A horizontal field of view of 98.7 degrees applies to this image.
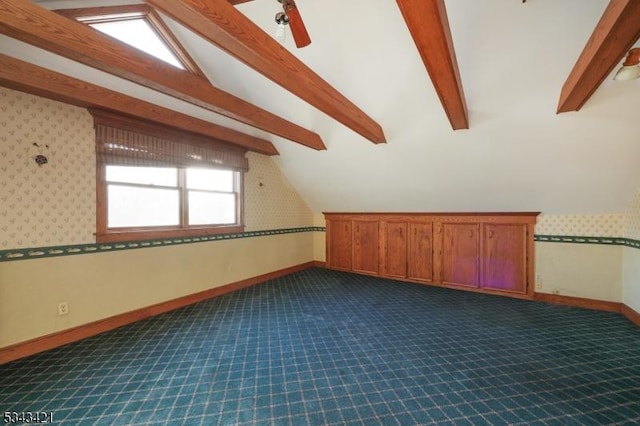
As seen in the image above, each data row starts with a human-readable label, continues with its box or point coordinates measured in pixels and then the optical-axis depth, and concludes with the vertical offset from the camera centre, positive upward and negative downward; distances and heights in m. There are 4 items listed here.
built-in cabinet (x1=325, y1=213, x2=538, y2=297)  4.02 -0.65
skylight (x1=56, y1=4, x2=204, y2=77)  2.55 +1.83
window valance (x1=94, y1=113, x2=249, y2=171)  2.90 +0.78
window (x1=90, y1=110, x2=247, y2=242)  2.94 +0.38
